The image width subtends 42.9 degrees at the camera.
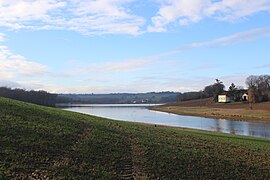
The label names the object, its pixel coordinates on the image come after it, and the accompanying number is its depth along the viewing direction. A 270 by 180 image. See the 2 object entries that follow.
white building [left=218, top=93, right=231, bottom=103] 130.73
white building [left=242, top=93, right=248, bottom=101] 126.21
